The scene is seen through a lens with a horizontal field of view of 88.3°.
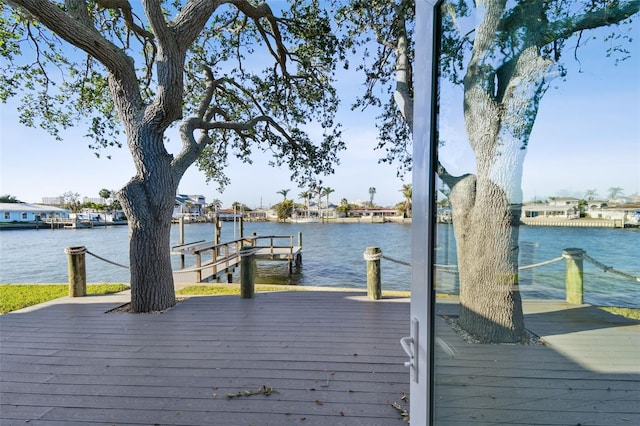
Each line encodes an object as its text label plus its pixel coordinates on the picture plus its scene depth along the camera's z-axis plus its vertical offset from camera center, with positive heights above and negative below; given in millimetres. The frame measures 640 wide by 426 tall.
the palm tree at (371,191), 66150 +3611
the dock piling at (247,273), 5422 -1061
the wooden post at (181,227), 16956 -889
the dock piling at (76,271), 5367 -1018
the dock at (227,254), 11180 -2236
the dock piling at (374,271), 5242 -994
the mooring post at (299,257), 18028 -2650
